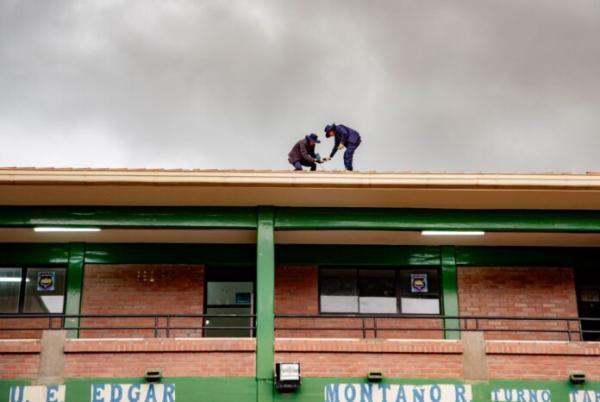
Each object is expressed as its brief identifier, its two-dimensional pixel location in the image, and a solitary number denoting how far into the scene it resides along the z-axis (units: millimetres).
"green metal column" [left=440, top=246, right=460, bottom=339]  14703
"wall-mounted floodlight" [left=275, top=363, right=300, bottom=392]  11914
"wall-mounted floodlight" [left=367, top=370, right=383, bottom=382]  12117
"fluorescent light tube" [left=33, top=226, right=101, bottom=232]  13234
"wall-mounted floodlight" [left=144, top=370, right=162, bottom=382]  11984
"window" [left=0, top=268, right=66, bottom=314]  15203
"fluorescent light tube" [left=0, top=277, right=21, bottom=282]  15375
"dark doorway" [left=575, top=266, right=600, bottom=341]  15891
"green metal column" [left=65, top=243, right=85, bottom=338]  14477
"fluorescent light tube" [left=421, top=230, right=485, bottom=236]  13500
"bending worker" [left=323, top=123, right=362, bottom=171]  15406
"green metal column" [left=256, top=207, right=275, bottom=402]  12086
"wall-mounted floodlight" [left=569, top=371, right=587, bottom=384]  12352
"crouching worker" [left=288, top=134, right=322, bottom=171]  15203
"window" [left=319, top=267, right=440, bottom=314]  15414
